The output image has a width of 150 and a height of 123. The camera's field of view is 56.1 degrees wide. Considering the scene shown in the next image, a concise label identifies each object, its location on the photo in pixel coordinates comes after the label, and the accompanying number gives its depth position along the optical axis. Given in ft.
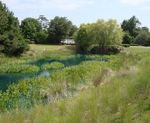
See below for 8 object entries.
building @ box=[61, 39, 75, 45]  113.67
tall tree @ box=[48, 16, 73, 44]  110.83
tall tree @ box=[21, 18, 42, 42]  104.85
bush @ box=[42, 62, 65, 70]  51.35
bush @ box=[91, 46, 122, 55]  92.61
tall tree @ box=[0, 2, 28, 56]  68.90
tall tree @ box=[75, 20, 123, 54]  96.07
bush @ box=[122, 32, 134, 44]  111.87
